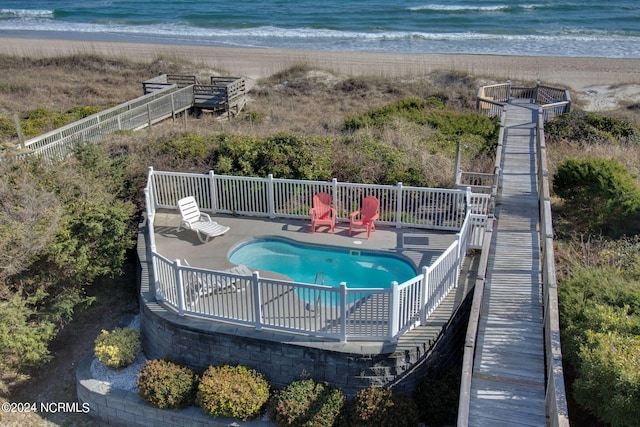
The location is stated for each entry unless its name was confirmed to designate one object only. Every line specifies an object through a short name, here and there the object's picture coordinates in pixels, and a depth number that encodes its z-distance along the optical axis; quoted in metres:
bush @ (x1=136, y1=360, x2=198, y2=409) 9.27
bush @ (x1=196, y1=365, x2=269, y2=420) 8.97
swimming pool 11.66
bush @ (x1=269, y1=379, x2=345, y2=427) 8.79
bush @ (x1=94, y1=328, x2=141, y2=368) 10.14
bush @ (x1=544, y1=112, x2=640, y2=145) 18.87
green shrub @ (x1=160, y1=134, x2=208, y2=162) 15.79
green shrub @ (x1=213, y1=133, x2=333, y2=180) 14.76
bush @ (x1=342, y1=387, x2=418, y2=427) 8.62
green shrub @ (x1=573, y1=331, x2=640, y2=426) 6.66
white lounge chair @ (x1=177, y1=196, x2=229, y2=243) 12.77
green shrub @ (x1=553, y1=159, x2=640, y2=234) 12.57
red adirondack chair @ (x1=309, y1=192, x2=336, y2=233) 13.03
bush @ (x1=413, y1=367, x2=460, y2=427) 8.88
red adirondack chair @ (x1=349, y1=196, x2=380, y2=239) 12.70
